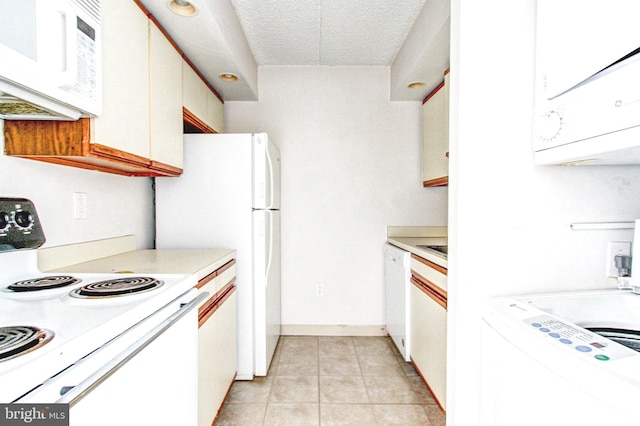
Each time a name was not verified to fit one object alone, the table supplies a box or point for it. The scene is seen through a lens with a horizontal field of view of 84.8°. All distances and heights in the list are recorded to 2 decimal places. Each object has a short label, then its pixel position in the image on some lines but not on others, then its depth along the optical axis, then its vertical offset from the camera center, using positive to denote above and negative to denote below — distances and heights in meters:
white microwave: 0.87 +0.42
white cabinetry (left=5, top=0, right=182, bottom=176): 1.25 +0.39
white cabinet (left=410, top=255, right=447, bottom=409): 1.84 -0.66
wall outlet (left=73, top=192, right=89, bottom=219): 1.62 +0.01
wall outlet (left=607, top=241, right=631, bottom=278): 1.19 -0.13
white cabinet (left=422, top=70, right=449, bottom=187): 2.67 +0.58
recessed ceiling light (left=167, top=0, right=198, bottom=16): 1.64 +0.97
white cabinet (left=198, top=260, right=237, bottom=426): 1.61 -0.70
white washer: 0.67 -0.34
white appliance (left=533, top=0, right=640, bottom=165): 0.79 +0.33
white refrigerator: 2.29 +0.07
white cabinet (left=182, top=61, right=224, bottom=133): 2.21 +0.77
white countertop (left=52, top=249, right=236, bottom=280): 1.51 -0.26
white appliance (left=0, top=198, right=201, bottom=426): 0.65 -0.29
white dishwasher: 2.44 -0.66
